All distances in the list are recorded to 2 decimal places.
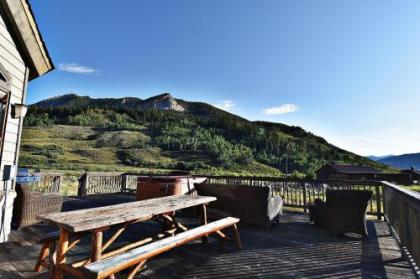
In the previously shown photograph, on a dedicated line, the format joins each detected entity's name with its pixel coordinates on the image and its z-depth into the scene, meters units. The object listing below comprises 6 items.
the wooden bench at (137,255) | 1.87
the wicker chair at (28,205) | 4.75
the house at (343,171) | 39.31
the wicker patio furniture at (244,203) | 4.80
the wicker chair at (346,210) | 4.46
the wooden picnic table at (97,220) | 2.17
